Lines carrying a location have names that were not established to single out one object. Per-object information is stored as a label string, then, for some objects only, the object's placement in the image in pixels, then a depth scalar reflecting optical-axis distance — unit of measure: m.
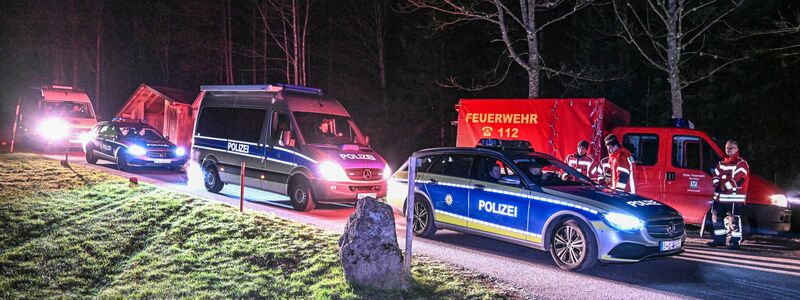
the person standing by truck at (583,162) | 11.11
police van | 11.90
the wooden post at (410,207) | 6.50
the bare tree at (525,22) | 17.52
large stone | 6.63
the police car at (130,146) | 18.41
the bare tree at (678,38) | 15.88
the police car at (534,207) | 7.63
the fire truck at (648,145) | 10.31
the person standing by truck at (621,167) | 9.94
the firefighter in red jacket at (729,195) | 9.56
